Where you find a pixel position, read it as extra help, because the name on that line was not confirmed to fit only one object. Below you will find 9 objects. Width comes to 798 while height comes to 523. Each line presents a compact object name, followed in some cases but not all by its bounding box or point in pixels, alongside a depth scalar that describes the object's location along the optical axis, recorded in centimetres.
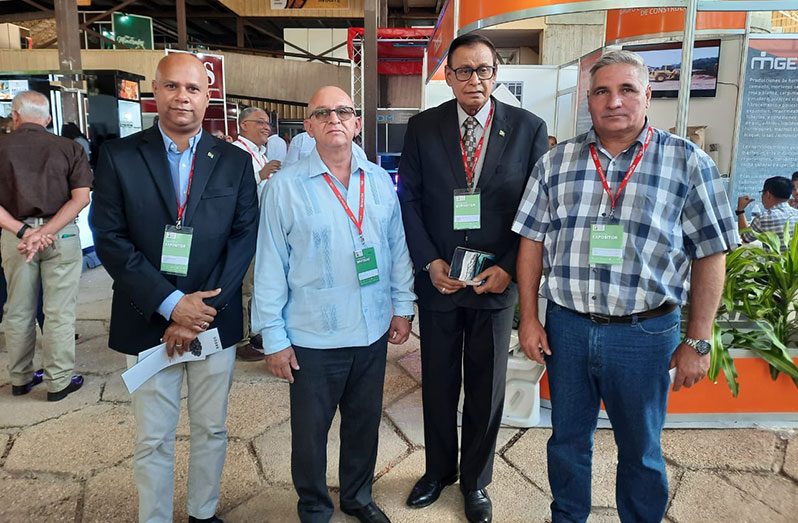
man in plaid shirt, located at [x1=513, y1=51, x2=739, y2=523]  163
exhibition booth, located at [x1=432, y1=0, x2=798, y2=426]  288
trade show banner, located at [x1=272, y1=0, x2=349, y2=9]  1313
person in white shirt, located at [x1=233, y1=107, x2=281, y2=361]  402
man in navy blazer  173
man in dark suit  198
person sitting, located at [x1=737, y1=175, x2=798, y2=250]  387
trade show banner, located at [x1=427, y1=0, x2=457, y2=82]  417
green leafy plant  284
